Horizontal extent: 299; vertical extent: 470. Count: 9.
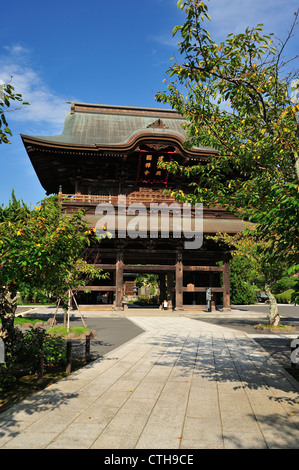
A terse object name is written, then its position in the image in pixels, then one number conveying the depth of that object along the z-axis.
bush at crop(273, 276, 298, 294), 46.66
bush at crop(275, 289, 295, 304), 43.19
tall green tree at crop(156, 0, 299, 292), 5.25
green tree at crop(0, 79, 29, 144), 4.44
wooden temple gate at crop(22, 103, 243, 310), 21.33
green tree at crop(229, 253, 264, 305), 33.72
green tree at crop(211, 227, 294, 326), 15.46
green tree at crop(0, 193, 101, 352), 5.61
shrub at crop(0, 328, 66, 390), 6.64
